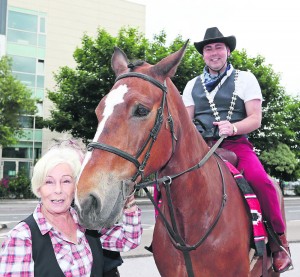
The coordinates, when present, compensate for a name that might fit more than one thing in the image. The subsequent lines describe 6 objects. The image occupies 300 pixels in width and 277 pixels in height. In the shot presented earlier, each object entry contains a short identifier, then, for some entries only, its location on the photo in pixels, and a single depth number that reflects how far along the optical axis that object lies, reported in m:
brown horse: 2.09
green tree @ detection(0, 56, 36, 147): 23.00
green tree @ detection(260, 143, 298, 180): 30.48
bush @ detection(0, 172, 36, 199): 25.78
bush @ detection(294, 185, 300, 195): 36.81
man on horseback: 3.34
